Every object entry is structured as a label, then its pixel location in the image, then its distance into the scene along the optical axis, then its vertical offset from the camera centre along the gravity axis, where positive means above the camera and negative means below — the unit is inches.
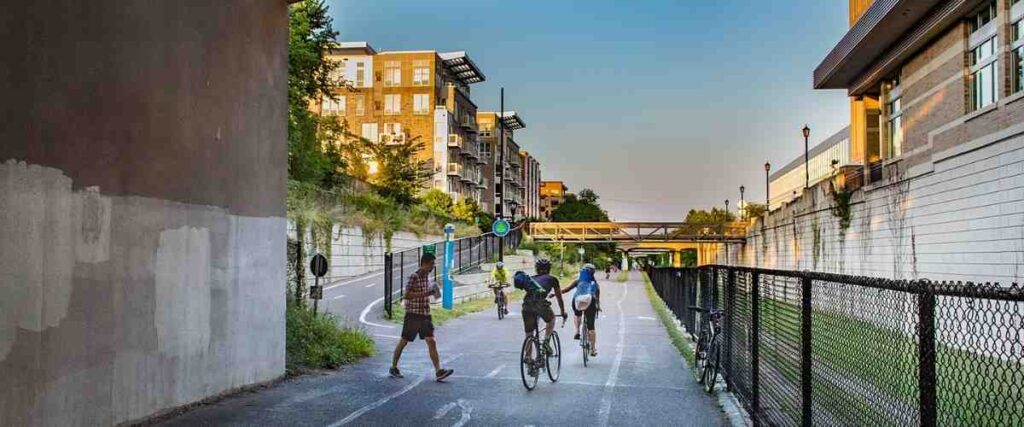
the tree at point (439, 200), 2930.9 +174.0
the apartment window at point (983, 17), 895.7 +246.8
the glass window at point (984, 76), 883.4 +182.3
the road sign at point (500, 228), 1360.9 +36.7
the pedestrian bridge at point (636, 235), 3157.0 +64.5
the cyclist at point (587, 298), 600.7 -31.7
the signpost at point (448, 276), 1135.0 -31.5
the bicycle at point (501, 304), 1057.5 -62.9
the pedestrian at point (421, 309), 505.0 -33.3
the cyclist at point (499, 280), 1072.5 -36.2
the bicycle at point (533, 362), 474.6 -60.4
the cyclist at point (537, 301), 500.4 -28.2
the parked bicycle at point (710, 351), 470.0 -53.8
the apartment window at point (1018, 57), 828.0 +186.3
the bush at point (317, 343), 560.3 -62.2
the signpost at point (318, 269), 621.3 -12.8
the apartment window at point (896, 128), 1208.5 +175.5
